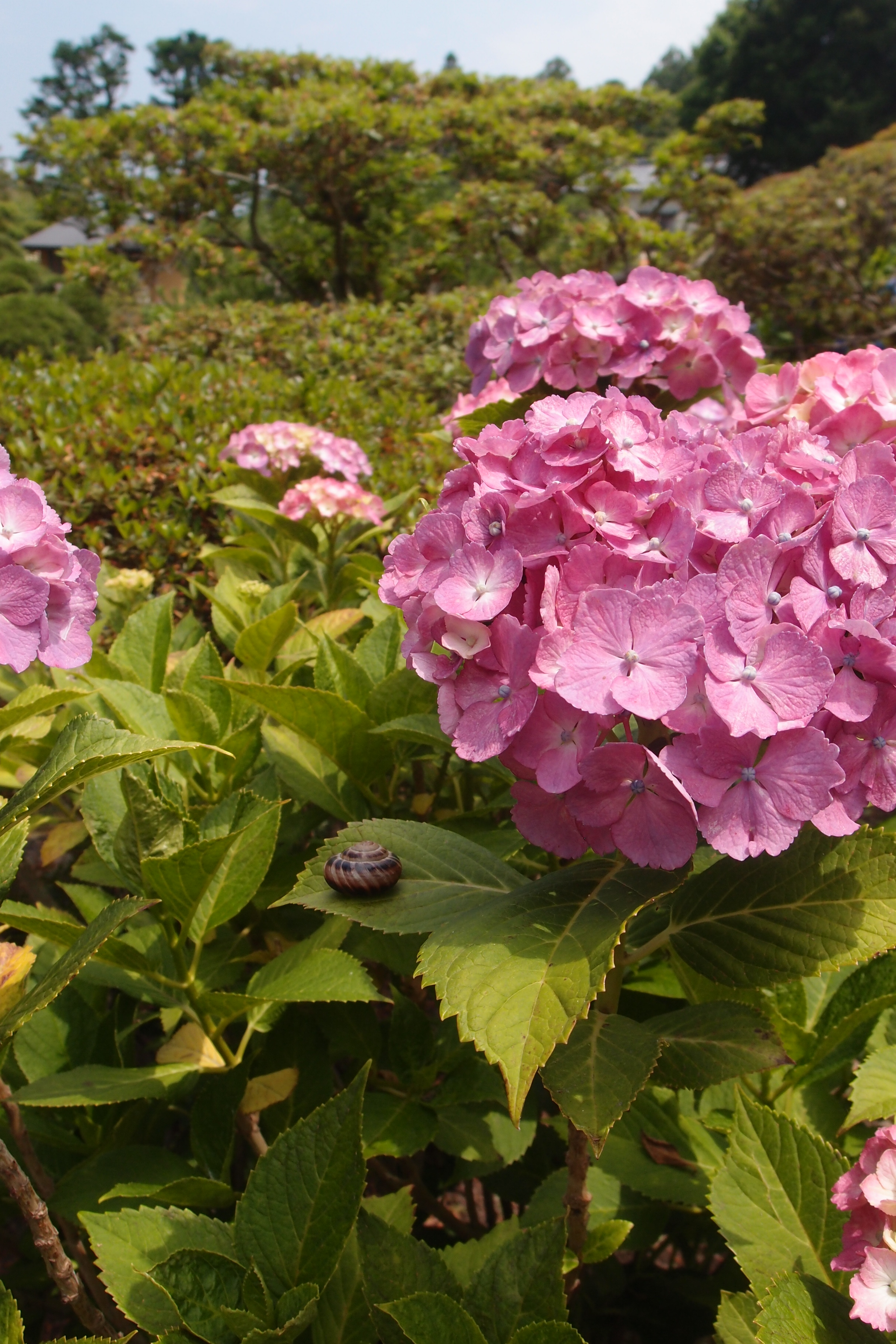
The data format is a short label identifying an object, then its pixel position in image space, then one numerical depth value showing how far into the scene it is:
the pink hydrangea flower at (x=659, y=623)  0.56
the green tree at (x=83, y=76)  48.11
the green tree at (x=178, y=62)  43.89
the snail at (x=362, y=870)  0.61
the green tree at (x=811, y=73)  26.31
